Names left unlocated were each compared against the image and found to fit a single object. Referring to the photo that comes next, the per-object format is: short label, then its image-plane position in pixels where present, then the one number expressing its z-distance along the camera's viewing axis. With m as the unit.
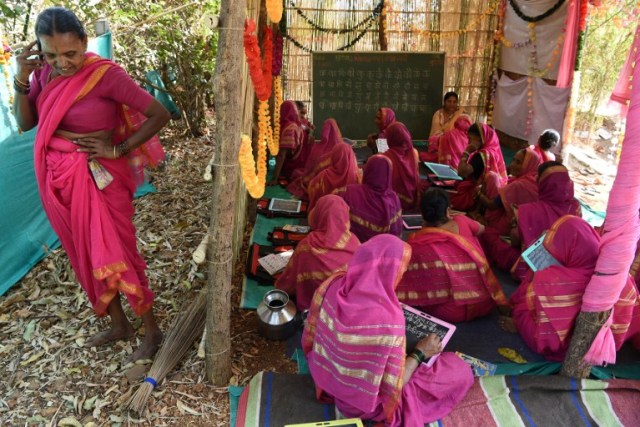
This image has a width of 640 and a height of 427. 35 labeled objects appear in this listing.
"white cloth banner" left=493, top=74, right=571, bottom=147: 6.74
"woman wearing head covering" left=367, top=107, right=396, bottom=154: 6.54
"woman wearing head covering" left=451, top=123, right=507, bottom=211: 5.17
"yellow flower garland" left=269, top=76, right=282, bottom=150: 5.21
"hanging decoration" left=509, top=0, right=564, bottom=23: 6.55
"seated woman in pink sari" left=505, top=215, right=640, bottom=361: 2.77
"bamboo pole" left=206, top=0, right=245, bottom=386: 2.34
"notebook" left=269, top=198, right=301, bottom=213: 5.08
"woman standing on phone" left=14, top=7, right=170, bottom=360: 2.47
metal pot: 3.11
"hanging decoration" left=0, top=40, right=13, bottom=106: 3.37
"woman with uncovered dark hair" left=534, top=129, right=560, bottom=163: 4.92
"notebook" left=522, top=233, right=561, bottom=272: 2.81
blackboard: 8.03
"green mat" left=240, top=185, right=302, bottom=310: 3.60
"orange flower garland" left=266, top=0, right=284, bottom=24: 3.67
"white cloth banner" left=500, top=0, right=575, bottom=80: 6.69
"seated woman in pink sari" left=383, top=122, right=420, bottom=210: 5.22
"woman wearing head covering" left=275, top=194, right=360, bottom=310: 3.23
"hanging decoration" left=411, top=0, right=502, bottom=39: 7.98
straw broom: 2.58
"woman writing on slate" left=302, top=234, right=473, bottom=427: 2.11
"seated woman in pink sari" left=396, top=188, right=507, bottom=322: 3.23
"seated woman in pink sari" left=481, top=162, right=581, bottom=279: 3.65
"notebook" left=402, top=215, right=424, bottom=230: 4.89
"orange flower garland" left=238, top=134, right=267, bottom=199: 2.80
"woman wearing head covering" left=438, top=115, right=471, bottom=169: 6.45
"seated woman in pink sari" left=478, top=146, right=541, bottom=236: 4.28
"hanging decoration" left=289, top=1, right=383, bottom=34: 7.97
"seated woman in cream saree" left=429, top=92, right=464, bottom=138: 7.31
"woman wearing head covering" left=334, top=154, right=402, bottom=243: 3.99
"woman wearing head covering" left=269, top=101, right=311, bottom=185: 5.76
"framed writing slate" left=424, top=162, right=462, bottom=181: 5.98
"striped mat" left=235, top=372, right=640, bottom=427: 2.50
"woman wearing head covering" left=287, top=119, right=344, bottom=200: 5.53
